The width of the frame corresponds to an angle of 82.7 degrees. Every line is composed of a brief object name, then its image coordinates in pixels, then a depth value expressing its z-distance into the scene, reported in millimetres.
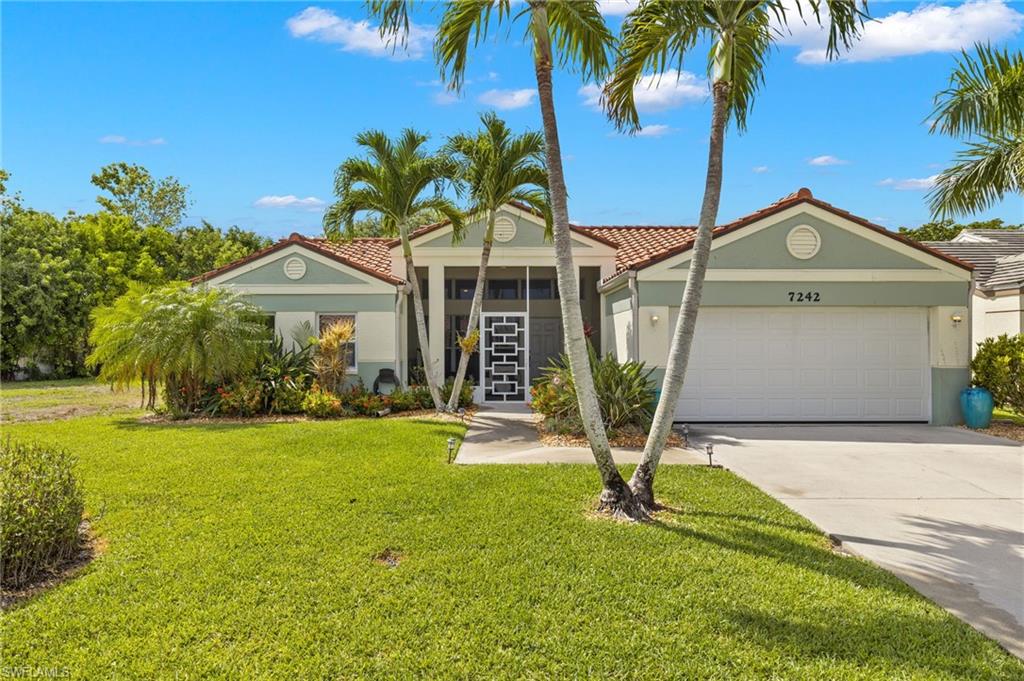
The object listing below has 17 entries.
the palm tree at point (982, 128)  10391
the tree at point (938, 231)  40062
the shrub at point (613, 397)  11125
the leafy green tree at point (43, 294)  24953
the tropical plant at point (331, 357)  13953
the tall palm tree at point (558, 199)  6457
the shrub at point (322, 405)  13328
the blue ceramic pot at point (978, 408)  12391
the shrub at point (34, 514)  4750
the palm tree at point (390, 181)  13008
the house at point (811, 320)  12703
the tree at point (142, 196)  40344
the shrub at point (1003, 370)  12508
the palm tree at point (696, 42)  6426
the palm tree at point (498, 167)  12406
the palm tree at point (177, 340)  12617
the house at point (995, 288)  14977
